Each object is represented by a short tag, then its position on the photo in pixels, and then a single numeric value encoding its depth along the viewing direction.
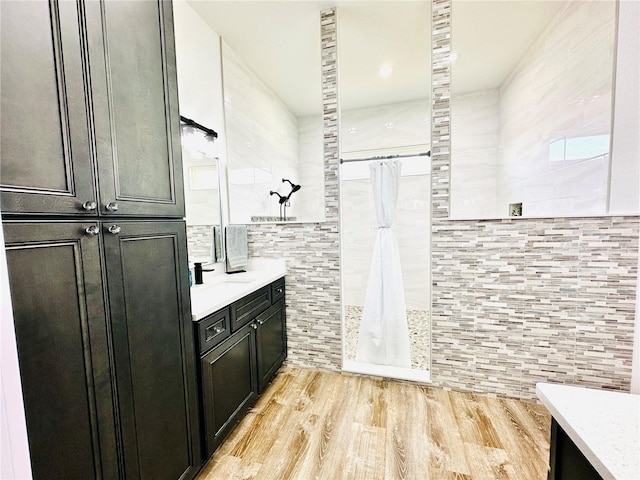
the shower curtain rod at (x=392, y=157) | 2.31
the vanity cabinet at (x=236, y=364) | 1.41
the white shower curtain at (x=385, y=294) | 2.36
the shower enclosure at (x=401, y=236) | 3.56
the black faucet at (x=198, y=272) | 2.03
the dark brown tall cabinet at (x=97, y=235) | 0.71
